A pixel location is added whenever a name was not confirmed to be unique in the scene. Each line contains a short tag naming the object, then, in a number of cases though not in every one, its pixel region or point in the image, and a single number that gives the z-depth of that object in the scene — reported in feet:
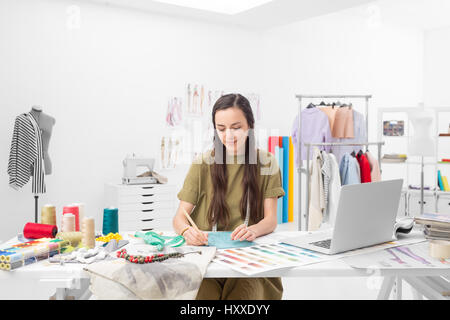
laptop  4.83
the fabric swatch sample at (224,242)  5.48
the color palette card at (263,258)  4.60
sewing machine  13.60
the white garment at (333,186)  12.37
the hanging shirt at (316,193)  12.44
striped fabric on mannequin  11.87
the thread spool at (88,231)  5.47
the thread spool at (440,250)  4.92
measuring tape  5.35
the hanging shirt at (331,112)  13.67
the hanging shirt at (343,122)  13.62
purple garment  13.42
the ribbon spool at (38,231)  5.96
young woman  6.16
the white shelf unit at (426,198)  15.90
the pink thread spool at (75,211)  6.30
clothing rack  12.38
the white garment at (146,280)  4.28
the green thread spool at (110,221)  6.36
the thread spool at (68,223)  6.02
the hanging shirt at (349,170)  12.49
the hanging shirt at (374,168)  12.97
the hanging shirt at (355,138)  13.73
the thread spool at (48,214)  6.25
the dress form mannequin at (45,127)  12.29
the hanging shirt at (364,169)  12.84
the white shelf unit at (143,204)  13.32
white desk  4.54
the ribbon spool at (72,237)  5.69
